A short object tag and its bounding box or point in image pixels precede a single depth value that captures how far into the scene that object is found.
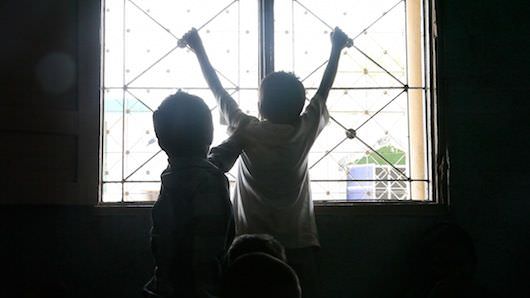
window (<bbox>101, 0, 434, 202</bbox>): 2.54
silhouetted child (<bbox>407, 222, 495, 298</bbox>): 2.25
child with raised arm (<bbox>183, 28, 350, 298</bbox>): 1.80
